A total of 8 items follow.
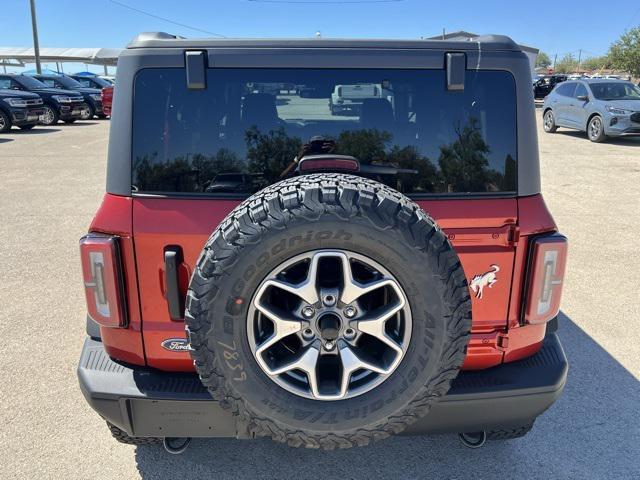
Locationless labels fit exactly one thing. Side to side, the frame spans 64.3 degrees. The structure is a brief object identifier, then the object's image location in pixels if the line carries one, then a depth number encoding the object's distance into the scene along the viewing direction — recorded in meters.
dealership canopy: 57.29
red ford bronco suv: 1.81
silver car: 13.38
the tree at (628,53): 38.28
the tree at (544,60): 140.57
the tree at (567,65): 102.61
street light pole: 28.48
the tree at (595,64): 87.54
